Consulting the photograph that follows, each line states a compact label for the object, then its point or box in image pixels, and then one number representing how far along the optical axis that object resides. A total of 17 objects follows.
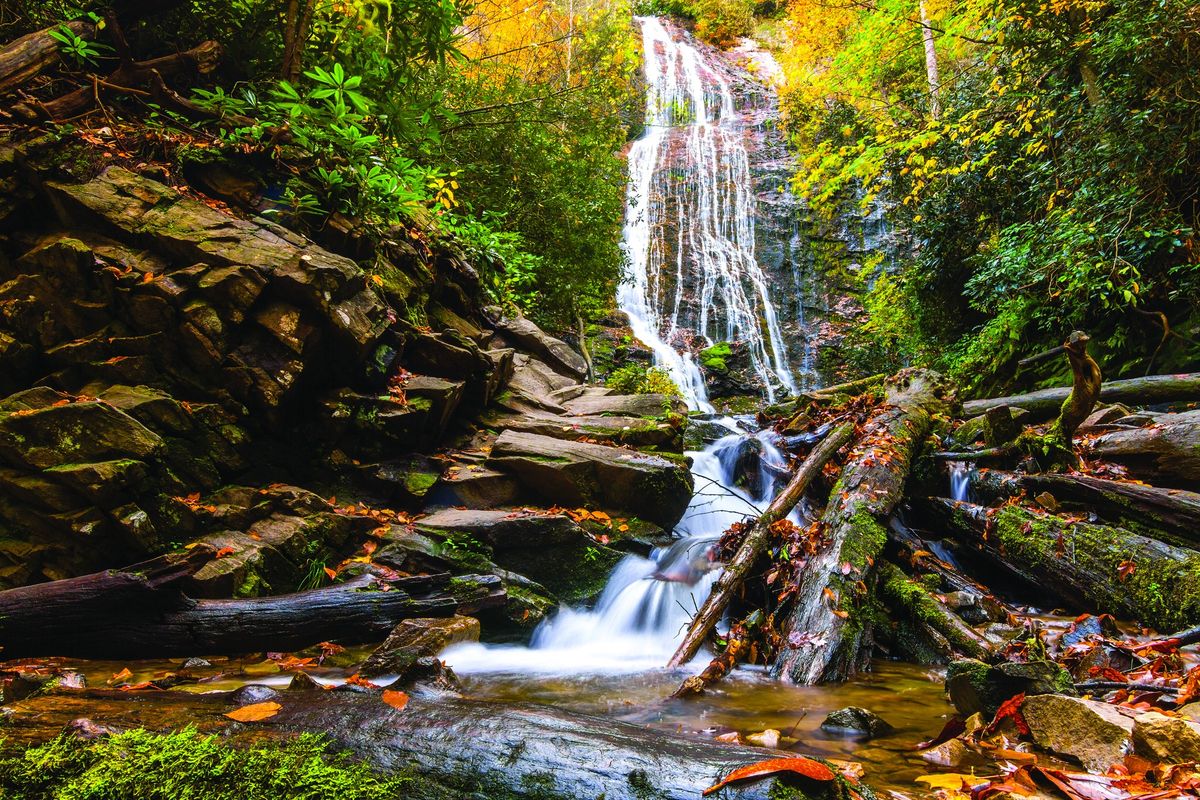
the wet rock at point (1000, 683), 2.27
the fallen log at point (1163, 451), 4.66
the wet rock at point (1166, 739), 1.53
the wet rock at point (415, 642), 3.19
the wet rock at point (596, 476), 6.07
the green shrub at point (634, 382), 10.37
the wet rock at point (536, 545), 5.25
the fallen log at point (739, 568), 4.07
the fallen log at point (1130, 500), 3.96
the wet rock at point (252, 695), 1.93
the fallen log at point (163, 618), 2.99
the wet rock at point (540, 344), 9.27
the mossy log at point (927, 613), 3.48
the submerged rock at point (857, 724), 2.44
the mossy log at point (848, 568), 3.51
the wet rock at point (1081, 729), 1.76
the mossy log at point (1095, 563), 3.47
